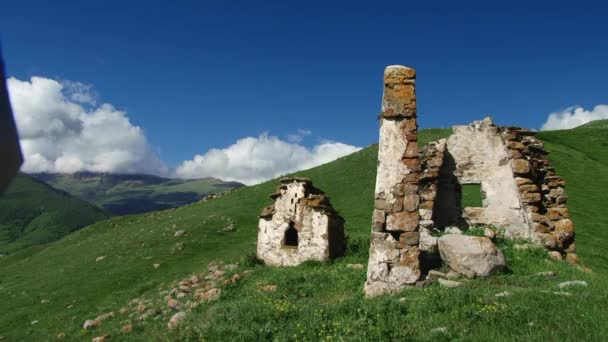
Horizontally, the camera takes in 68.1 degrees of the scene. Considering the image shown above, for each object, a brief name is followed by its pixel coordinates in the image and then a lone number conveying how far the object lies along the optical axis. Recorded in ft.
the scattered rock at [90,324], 53.93
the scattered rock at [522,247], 52.35
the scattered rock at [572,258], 58.06
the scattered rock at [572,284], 32.89
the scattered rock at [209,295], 50.90
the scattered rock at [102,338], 45.27
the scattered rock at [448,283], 38.17
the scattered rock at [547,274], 39.60
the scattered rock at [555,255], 52.19
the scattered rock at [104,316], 56.39
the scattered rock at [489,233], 56.13
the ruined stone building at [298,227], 69.31
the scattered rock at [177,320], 38.44
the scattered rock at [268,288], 48.47
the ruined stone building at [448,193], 43.09
